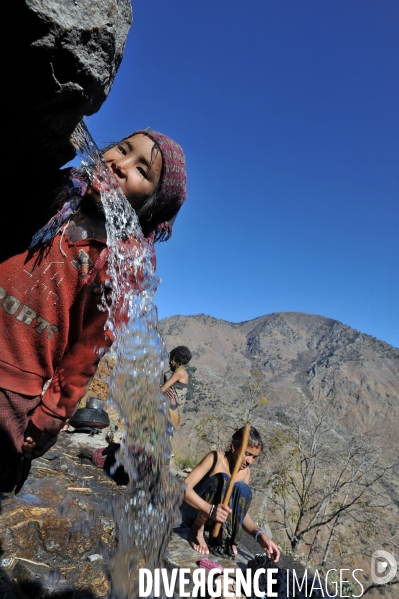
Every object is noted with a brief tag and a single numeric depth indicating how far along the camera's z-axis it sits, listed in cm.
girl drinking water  97
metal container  523
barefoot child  323
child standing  536
